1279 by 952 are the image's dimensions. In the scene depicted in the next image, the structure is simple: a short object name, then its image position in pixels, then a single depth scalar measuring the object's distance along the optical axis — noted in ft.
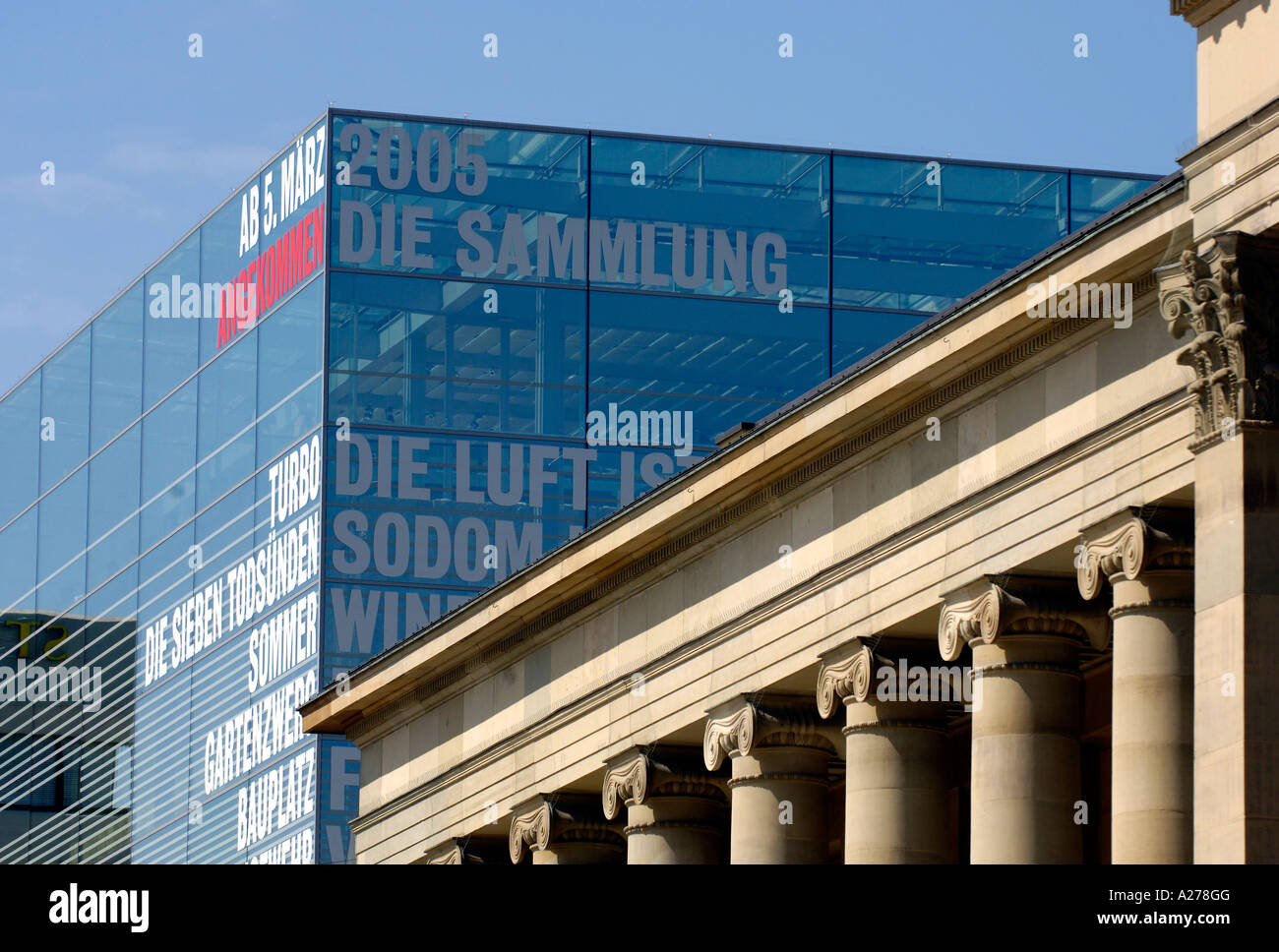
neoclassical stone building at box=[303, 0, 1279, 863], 133.18
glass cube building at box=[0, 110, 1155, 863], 336.08
